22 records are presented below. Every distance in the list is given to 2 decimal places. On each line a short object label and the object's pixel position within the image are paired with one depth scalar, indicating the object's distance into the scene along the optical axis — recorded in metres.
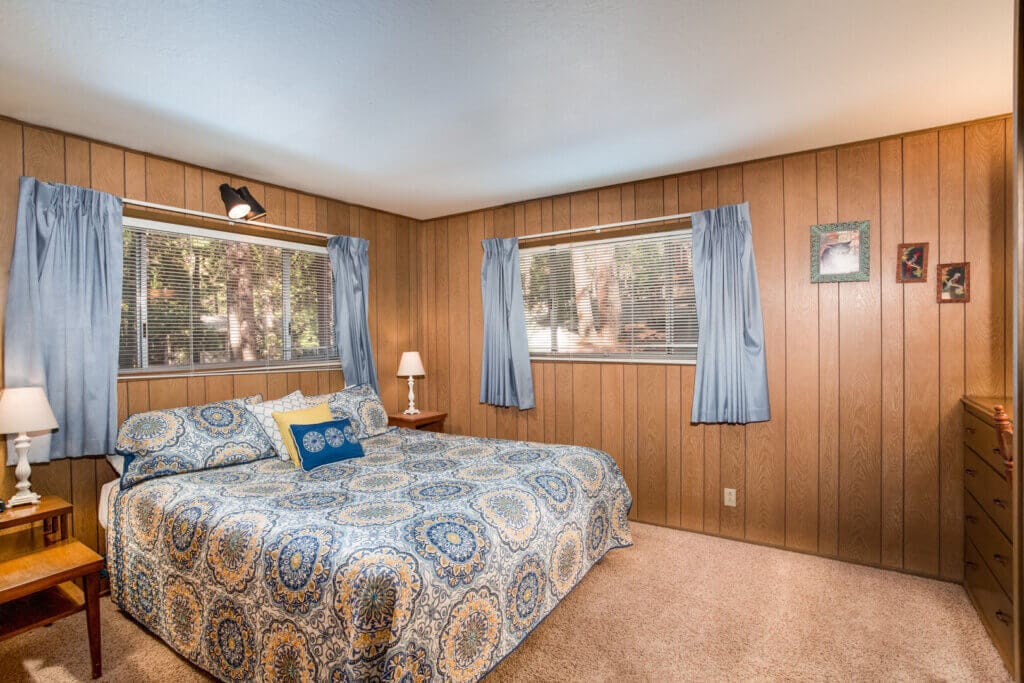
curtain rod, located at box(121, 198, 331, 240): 3.05
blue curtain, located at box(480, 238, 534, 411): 4.25
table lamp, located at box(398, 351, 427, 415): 4.41
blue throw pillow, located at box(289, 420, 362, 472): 2.82
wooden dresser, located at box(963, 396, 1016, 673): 2.06
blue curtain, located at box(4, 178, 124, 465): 2.56
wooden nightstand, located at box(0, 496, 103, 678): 2.00
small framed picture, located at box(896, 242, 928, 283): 2.87
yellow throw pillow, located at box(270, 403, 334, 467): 2.96
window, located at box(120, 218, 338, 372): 3.05
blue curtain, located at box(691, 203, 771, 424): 3.31
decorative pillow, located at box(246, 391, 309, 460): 3.04
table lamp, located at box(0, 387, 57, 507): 2.29
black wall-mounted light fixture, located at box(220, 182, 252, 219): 3.14
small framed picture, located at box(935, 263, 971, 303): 2.77
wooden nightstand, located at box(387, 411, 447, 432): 4.19
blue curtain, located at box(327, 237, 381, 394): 4.05
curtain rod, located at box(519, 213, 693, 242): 3.59
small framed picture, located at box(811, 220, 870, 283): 3.02
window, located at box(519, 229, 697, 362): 3.65
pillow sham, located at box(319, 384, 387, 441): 3.48
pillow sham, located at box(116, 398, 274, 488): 2.58
